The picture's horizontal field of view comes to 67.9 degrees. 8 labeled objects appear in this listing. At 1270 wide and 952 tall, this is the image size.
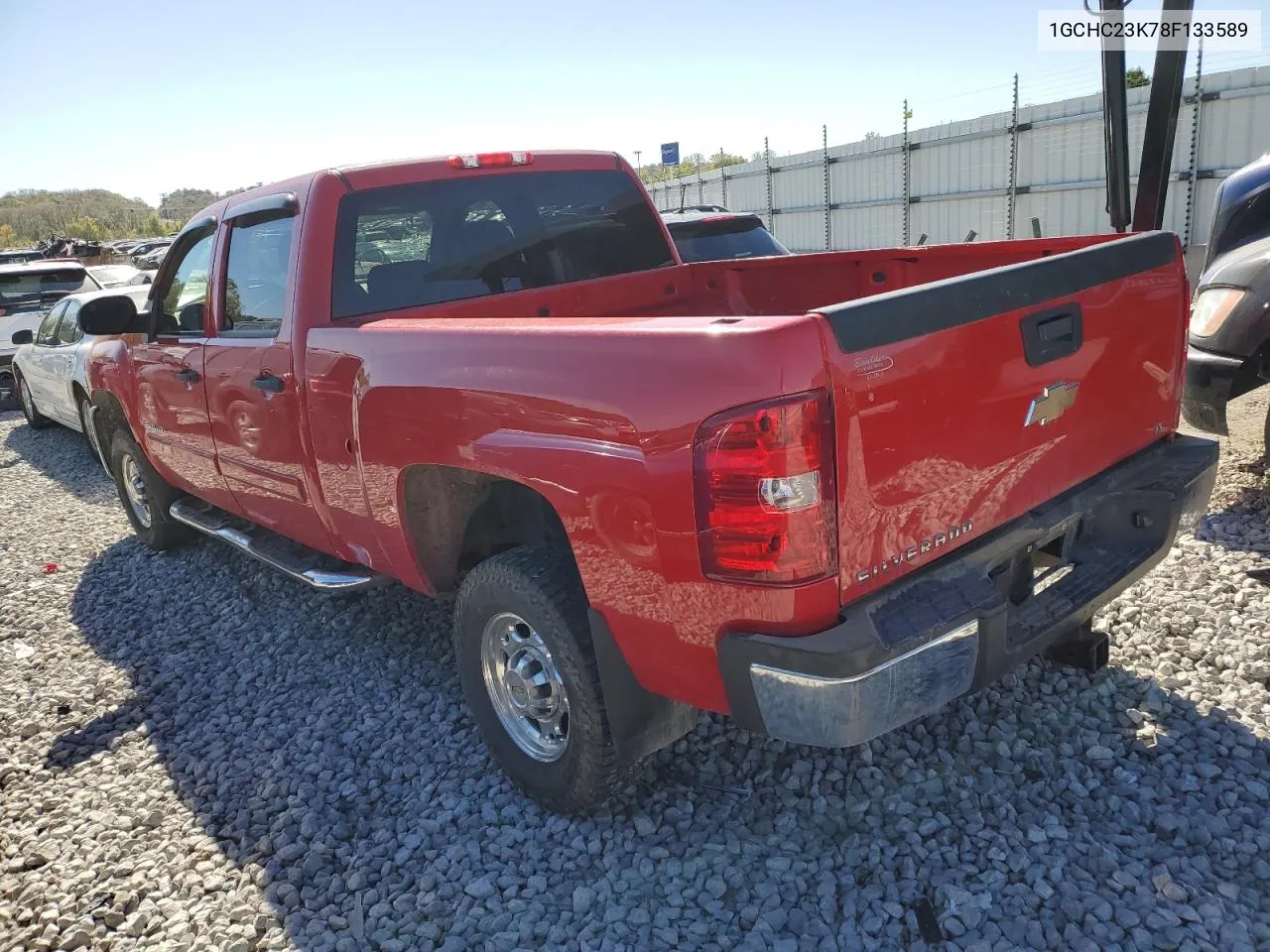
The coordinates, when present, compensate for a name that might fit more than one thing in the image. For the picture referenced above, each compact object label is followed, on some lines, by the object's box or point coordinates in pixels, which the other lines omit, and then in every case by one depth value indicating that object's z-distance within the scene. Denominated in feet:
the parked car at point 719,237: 28.73
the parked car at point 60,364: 27.78
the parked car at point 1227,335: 14.24
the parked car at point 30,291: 41.19
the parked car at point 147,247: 114.33
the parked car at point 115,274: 49.06
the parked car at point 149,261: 79.17
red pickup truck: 6.94
